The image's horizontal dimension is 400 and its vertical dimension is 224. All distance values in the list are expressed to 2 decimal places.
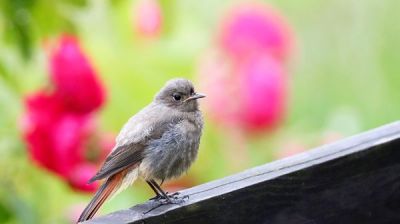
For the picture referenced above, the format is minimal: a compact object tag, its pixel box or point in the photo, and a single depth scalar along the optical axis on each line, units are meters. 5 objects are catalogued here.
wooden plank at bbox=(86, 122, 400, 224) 4.54
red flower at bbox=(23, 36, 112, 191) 6.32
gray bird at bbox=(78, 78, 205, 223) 5.66
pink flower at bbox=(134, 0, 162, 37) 7.60
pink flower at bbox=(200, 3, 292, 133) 7.74
